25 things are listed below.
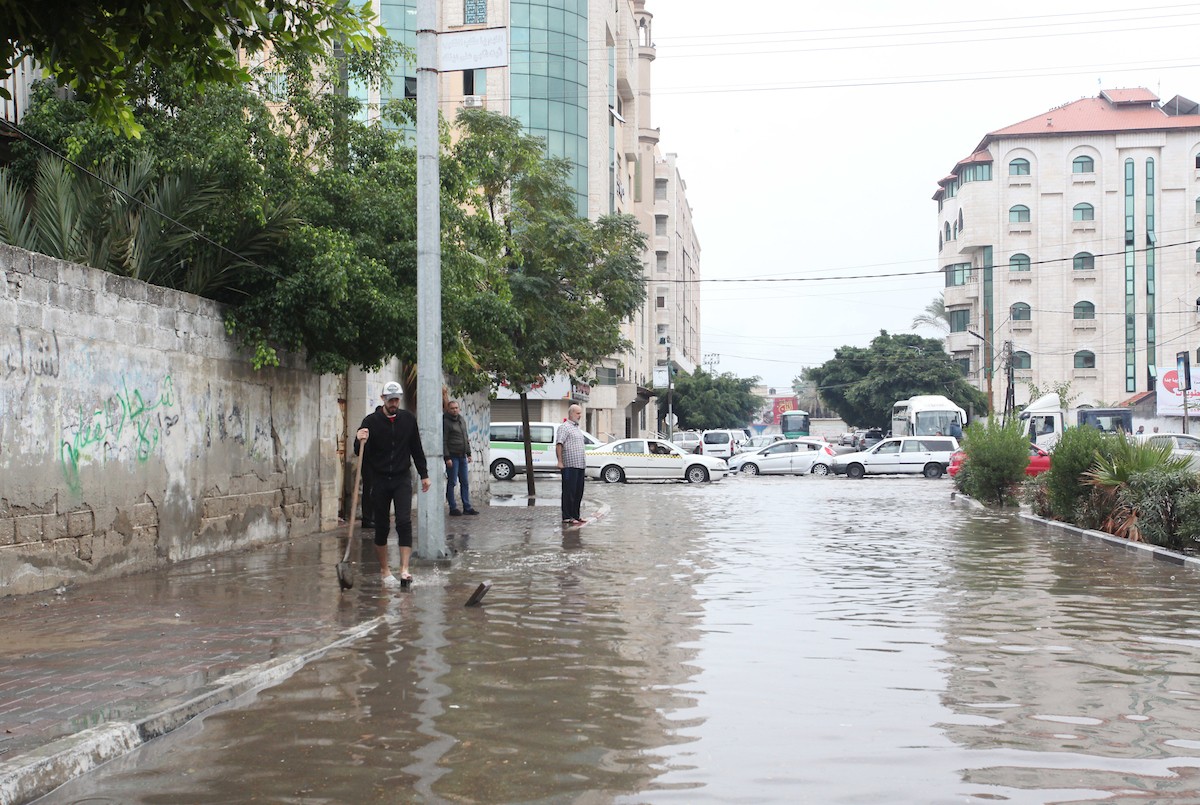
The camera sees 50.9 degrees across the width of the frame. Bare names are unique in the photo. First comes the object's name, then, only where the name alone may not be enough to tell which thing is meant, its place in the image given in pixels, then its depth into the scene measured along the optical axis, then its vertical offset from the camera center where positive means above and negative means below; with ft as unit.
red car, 112.37 -3.76
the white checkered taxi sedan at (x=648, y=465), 129.08 -4.44
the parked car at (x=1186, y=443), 117.08 -2.04
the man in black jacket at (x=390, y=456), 38.14 -1.04
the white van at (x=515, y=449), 131.03 -2.84
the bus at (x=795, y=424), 301.63 -0.54
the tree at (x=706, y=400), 296.71 +5.14
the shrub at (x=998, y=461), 82.53 -2.58
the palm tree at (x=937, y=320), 315.17 +25.82
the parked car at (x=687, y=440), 189.47 -3.10
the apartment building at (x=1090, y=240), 271.69 +39.74
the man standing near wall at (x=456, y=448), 67.92 -1.42
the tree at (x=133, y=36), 19.30 +6.33
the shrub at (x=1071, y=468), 60.70 -2.33
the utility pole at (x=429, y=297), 43.60 +4.33
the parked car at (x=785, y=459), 153.89 -4.54
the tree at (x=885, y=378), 285.64 +10.35
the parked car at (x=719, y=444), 180.34 -3.19
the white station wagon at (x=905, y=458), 149.59 -4.33
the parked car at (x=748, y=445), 203.56 -4.20
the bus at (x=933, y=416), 202.28 +0.92
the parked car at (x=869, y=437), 244.46 -3.40
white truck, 166.20 +0.50
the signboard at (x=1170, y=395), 170.30 +3.63
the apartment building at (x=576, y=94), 174.09 +47.63
